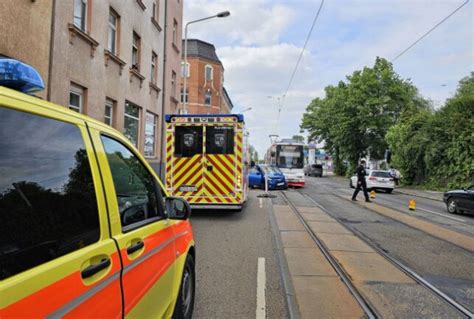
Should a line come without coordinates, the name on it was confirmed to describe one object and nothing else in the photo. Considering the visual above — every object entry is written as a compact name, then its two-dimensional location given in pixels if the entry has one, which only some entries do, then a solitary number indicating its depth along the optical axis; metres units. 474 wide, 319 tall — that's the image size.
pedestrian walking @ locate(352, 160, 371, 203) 16.77
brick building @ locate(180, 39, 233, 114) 51.34
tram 25.62
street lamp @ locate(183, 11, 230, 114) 22.28
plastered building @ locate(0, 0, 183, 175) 8.77
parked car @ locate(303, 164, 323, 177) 51.96
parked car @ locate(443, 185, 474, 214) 13.17
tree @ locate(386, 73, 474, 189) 23.47
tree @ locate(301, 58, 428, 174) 41.81
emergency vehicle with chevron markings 10.84
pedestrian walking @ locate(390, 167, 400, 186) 32.47
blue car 23.05
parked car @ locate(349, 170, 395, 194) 24.72
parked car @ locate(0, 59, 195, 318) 1.48
